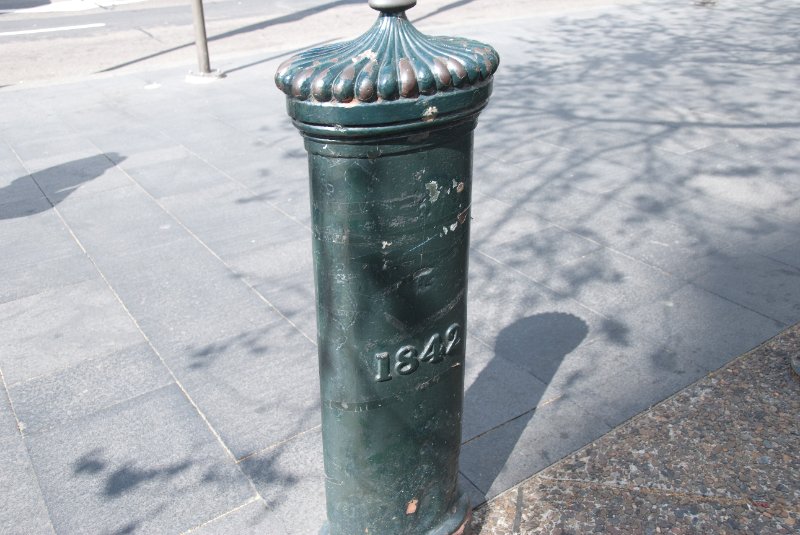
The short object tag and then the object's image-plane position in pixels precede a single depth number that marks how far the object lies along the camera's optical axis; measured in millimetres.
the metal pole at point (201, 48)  11312
